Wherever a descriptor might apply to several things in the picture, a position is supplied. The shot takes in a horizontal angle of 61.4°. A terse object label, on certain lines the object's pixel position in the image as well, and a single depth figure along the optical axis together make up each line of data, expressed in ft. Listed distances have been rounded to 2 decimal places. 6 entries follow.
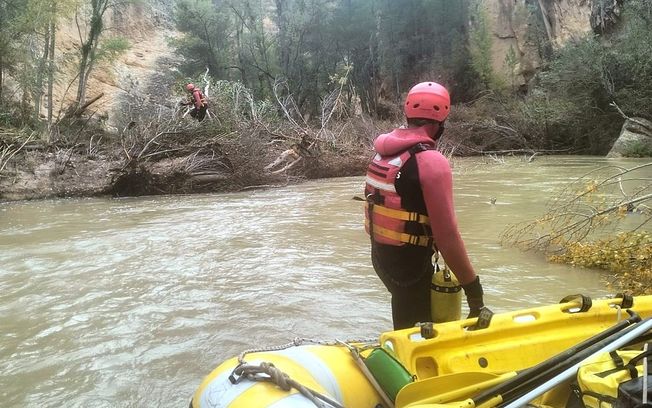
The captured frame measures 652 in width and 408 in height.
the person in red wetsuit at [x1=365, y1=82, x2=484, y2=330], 7.70
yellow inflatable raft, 5.63
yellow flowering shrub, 14.32
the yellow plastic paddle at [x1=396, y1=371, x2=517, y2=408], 5.71
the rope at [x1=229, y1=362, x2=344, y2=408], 5.71
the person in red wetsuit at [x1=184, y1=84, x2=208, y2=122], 43.04
